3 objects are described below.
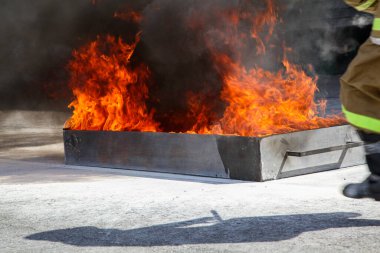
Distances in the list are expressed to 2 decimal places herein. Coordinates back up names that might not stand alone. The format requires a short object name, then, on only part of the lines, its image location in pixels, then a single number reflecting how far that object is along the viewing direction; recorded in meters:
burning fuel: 7.05
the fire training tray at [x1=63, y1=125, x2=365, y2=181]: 6.16
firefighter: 3.24
